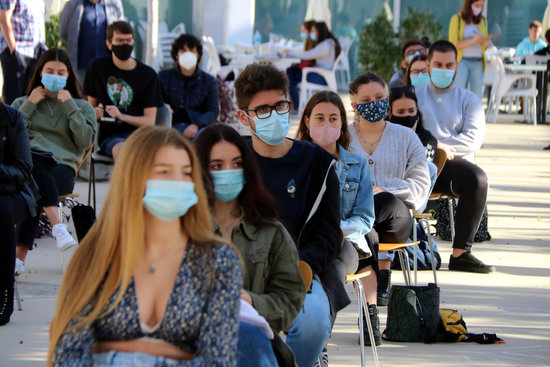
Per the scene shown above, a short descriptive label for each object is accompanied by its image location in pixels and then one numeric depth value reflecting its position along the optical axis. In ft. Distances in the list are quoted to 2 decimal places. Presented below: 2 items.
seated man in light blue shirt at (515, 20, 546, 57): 70.13
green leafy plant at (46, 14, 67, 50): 60.39
